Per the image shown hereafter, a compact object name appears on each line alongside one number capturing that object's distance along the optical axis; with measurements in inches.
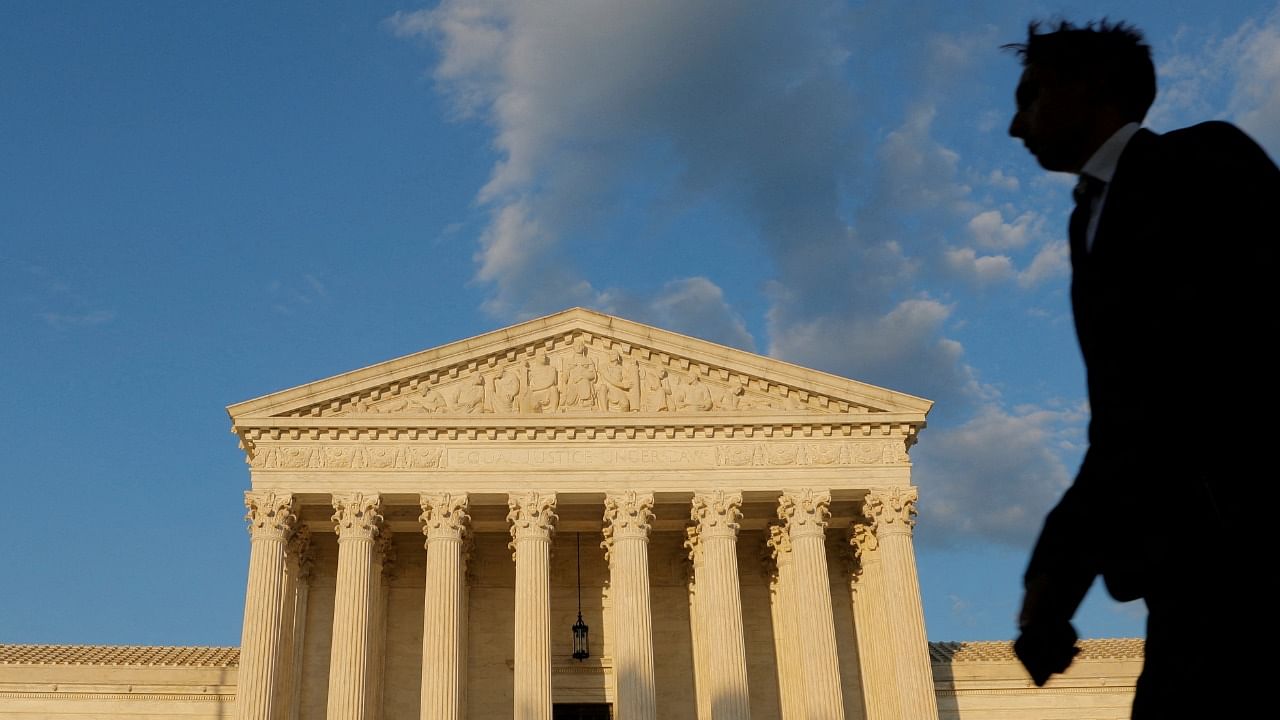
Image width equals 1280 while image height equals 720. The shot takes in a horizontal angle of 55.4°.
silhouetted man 109.2
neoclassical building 1143.6
